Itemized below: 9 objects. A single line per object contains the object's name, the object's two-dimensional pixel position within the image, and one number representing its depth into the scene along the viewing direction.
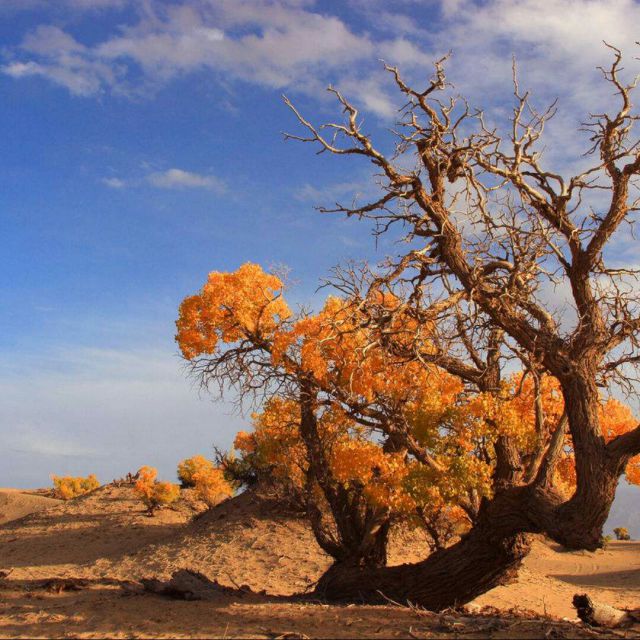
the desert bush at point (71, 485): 48.06
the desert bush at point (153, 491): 32.00
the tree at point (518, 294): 10.55
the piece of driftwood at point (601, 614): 10.65
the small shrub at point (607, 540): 36.08
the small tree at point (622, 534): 44.11
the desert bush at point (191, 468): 34.59
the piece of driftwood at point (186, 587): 13.54
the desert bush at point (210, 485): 33.41
